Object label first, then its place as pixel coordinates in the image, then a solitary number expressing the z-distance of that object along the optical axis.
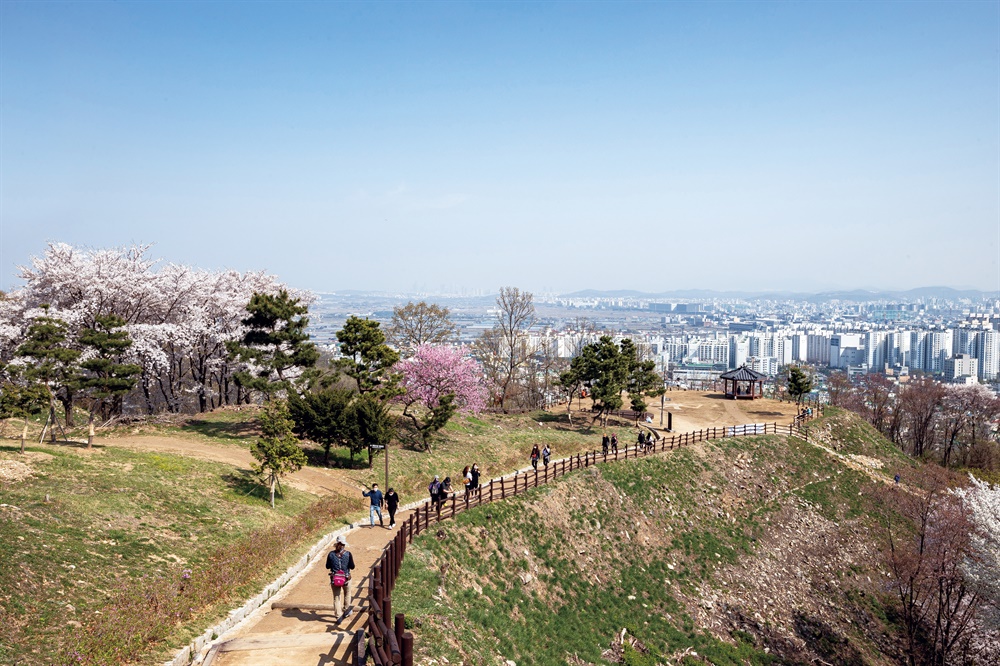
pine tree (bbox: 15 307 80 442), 24.12
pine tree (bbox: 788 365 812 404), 57.88
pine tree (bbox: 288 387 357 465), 30.09
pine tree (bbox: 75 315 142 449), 25.50
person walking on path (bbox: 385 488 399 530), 22.95
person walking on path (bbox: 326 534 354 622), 14.94
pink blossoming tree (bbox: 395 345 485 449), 38.03
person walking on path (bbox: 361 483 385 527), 22.98
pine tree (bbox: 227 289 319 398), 33.88
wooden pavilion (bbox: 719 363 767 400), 61.60
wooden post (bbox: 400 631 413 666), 10.38
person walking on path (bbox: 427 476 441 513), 24.38
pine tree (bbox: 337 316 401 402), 33.78
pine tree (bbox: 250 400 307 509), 23.25
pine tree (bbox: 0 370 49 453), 22.61
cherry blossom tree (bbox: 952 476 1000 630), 28.42
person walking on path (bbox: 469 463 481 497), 27.44
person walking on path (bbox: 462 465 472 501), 26.41
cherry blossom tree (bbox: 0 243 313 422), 35.03
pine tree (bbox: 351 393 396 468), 30.47
